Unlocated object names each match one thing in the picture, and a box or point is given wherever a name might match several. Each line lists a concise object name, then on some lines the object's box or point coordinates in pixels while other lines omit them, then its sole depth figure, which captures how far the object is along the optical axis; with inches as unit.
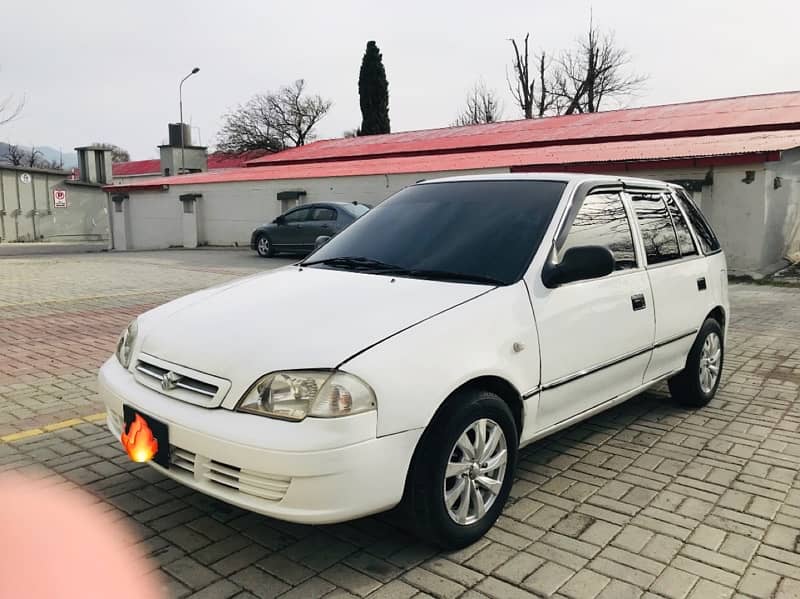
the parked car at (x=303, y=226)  700.0
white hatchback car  102.5
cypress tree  1852.9
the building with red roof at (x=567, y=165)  561.3
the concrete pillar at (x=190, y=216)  1029.2
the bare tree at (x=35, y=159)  2455.3
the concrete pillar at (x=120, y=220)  1128.2
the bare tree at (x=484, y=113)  2399.1
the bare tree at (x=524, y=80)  2042.3
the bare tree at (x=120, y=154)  3404.8
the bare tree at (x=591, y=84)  2070.6
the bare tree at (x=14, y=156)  2448.5
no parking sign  1444.4
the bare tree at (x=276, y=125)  2361.0
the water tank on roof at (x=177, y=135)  1882.4
